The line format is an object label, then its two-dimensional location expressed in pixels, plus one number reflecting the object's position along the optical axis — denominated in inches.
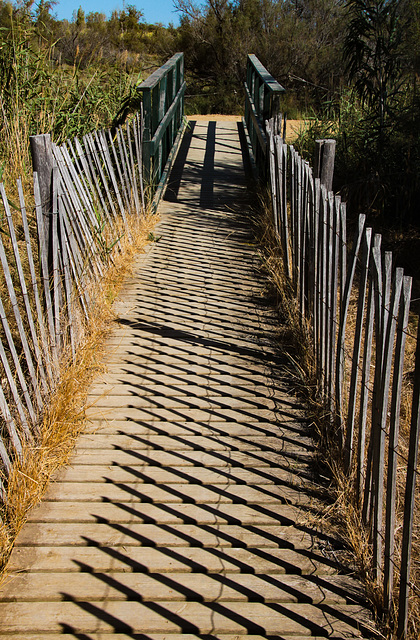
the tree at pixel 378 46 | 289.0
